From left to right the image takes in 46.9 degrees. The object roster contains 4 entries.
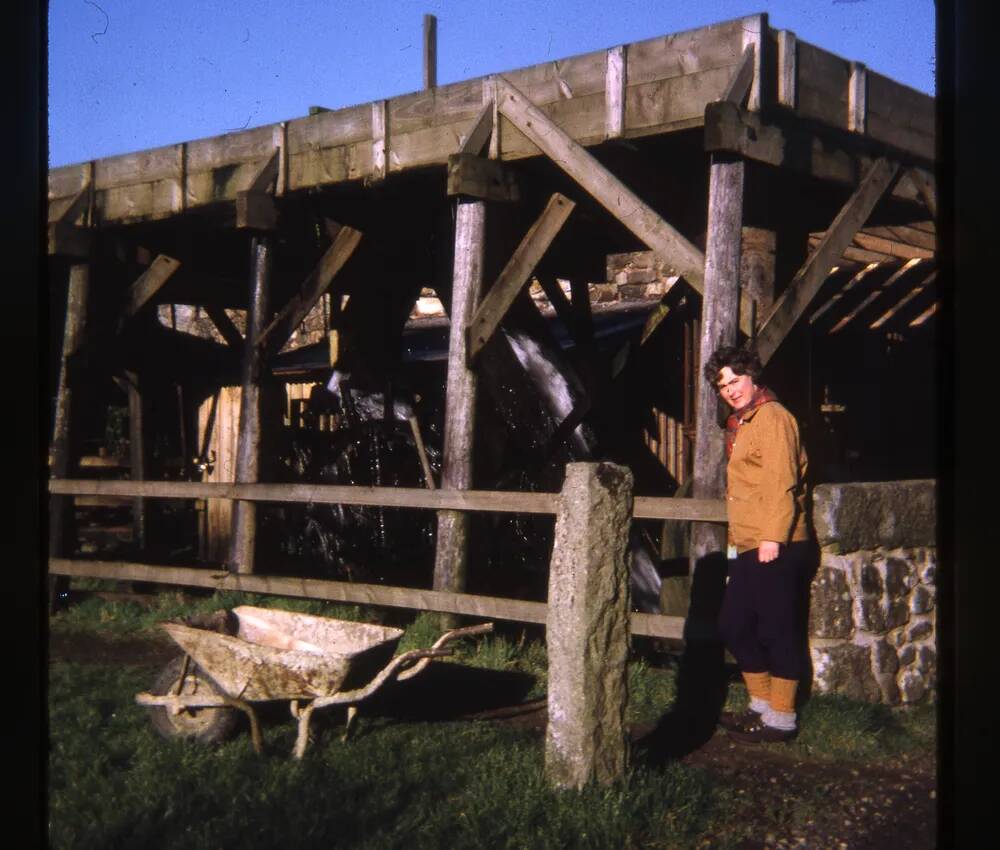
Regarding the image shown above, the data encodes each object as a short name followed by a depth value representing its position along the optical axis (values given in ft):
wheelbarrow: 17.37
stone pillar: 14.88
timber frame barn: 20.92
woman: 17.78
